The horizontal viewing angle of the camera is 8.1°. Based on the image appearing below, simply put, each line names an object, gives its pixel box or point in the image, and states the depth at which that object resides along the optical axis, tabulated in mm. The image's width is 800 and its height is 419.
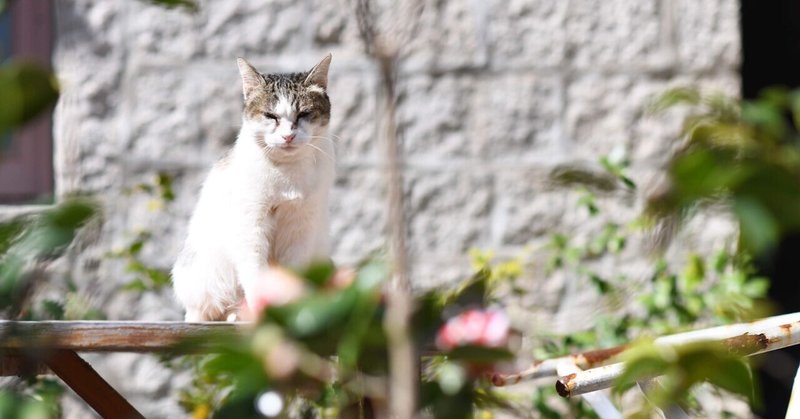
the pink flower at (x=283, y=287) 4187
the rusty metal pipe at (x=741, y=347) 8043
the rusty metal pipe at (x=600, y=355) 8180
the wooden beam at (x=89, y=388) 8088
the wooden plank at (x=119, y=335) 8034
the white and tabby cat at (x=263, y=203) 8754
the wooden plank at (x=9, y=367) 8232
